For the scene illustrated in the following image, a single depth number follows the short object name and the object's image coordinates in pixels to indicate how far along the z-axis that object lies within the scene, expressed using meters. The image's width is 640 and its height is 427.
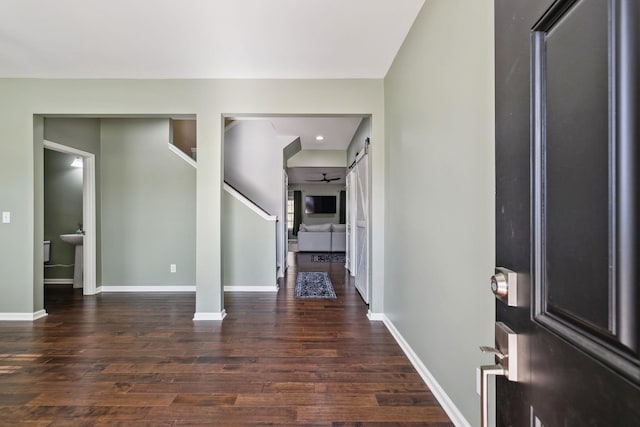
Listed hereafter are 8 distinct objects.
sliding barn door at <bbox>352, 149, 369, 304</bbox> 4.04
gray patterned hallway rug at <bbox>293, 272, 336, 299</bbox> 4.23
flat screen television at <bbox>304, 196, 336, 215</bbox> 12.98
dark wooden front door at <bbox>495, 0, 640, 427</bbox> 0.40
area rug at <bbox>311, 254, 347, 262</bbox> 7.38
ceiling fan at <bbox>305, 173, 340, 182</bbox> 11.12
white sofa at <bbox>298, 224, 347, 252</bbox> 8.64
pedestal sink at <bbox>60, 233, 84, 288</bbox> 4.39
